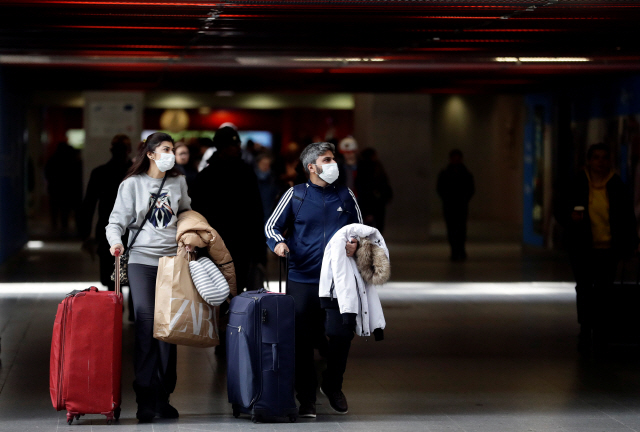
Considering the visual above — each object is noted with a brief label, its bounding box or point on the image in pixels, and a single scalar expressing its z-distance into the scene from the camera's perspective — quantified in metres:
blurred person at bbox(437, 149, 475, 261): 32.47
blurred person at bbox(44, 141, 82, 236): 41.12
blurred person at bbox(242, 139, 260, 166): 35.44
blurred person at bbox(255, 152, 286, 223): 31.22
